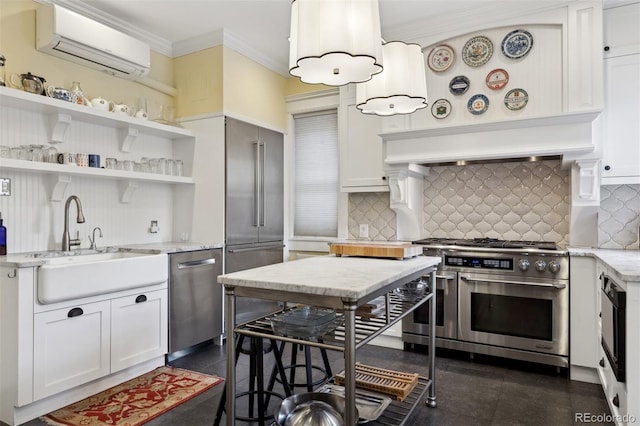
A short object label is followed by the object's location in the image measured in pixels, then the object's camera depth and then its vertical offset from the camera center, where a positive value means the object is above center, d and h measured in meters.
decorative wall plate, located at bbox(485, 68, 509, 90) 3.34 +1.14
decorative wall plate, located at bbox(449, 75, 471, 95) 3.48 +1.13
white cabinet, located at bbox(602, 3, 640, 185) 3.06 +0.91
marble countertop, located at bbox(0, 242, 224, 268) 2.37 -0.28
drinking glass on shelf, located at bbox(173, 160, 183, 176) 3.91 +0.45
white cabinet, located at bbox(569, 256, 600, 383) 2.94 -0.78
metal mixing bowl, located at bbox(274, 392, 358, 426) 1.85 -0.93
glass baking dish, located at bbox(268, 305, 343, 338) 1.69 -0.48
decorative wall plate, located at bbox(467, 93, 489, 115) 3.40 +0.94
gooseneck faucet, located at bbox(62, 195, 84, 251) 3.09 -0.04
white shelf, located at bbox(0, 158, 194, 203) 2.72 +0.32
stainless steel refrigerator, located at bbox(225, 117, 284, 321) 3.91 +0.14
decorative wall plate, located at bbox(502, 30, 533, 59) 3.26 +1.40
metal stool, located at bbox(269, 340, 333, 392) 2.44 -1.02
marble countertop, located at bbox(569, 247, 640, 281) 1.95 -0.28
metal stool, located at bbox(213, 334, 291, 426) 2.13 -0.95
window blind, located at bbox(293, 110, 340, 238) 4.67 +0.47
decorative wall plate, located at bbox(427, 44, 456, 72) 3.55 +1.40
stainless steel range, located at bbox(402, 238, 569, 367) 3.07 -0.70
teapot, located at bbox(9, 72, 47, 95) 2.82 +0.93
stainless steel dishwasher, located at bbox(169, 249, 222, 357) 3.34 -0.74
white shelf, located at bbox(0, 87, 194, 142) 2.71 +0.78
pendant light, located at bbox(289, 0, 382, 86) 1.63 +0.75
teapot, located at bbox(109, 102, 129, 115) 3.42 +0.91
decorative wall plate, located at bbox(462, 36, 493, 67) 3.40 +1.40
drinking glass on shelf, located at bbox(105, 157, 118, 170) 3.35 +0.43
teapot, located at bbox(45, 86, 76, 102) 2.96 +0.90
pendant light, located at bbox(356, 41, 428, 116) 2.14 +0.72
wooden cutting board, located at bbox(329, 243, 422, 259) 2.38 -0.22
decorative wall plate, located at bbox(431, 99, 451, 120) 3.54 +0.94
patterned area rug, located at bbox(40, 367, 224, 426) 2.40 -1.22
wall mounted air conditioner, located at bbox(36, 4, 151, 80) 2.94 +1.34
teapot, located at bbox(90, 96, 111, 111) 3.27 +0.91
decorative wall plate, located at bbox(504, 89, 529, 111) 3.26 +0.95
